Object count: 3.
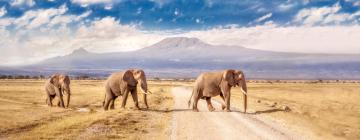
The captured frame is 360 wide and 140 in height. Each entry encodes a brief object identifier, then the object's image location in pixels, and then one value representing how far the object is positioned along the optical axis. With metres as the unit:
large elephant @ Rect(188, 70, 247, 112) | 34.09
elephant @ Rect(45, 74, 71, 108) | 40.44
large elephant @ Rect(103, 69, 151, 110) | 34.75
